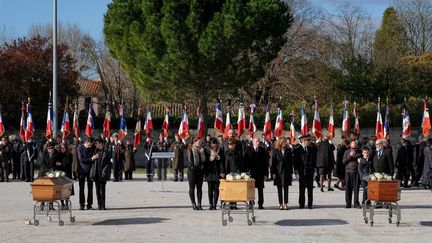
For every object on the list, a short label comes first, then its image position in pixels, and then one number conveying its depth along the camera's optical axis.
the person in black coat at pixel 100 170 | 18.48
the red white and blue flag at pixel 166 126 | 35.40
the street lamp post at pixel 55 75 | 31.23
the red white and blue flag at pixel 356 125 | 35.52
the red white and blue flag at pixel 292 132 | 33.89
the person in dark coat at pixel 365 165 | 18.33
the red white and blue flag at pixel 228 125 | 34.48
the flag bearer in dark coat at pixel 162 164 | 30.71
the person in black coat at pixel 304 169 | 18.80
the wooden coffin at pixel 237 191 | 15.18
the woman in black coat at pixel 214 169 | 18.27
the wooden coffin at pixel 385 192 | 15.02
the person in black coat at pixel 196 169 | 18.45
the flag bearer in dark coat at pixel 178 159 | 30.11
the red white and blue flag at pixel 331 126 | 34.24
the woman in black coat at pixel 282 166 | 18.69
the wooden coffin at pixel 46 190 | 15.03
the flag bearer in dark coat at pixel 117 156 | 30.06
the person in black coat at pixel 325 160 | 24.67
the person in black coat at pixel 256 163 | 18.66
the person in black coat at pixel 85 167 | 18.59
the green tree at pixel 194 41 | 35.12
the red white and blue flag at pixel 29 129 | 33.66
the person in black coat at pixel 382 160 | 18.31
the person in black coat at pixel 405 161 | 25.81
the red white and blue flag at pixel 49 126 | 33.43
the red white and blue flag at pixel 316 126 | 31.81
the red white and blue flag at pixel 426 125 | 32.03
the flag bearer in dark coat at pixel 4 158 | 30.28
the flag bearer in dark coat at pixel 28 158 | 30.12
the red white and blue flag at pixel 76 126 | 35.25
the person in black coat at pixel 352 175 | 18.80
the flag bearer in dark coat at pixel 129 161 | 30.92
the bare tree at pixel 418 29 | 65.25
